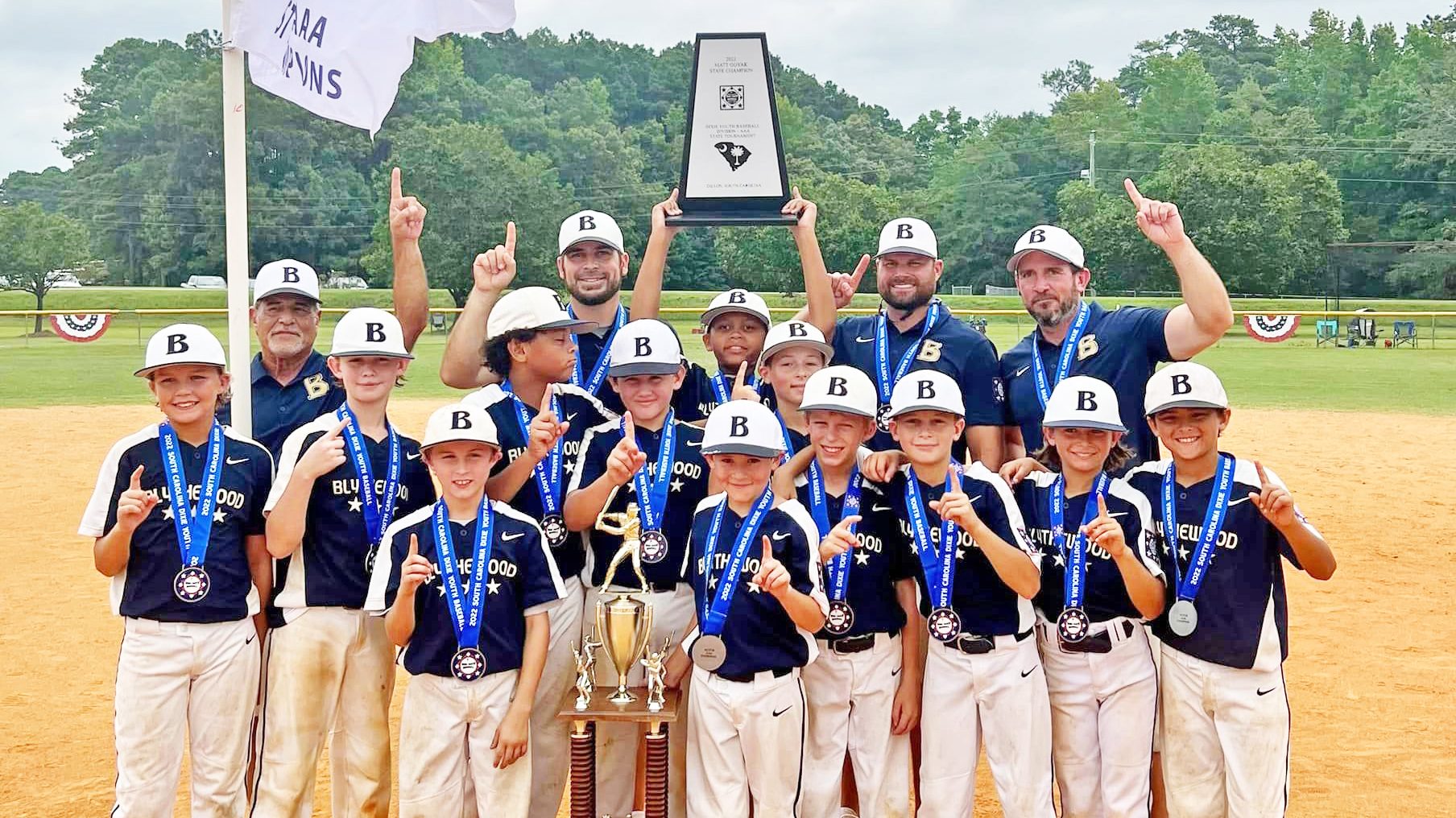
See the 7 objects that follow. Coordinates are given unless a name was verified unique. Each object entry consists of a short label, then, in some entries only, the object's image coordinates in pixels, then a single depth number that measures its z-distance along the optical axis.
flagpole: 5.27
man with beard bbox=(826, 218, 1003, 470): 5.43
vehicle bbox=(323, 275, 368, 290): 48.91
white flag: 5.49
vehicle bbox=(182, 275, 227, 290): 48.19
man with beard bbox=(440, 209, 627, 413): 5.46
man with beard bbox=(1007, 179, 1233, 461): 5.28
